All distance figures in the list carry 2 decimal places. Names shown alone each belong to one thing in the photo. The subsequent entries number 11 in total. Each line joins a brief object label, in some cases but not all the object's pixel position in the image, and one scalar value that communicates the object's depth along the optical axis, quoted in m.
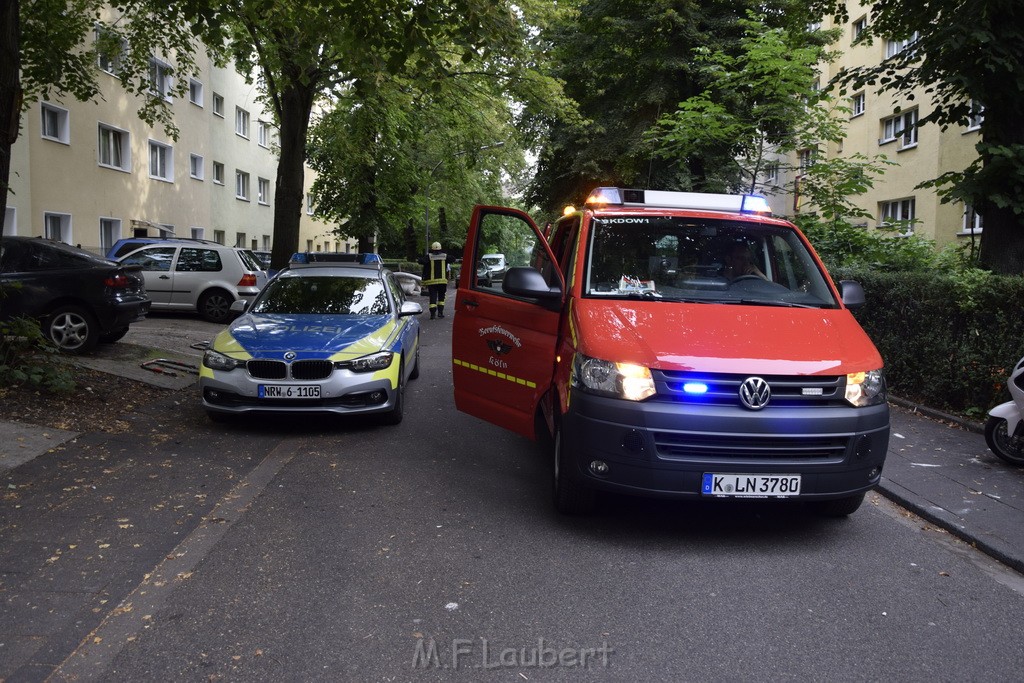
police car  7.70
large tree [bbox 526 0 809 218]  23.39
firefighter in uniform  21.28
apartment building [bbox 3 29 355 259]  23.92
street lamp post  40.87
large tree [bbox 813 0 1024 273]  9.45
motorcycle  6.80
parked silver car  17.88
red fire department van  4.80
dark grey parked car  11.33
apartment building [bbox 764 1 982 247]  26.30
